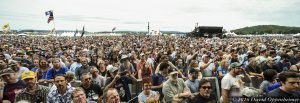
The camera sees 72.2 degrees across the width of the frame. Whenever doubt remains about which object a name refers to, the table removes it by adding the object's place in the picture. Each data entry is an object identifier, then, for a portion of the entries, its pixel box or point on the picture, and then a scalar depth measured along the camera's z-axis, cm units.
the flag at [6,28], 3160
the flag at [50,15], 2224
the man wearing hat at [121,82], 465
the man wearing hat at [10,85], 393
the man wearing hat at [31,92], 360
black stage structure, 3226
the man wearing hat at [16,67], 551
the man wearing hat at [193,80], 452
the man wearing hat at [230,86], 406
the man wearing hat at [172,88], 406
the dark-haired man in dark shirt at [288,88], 303
